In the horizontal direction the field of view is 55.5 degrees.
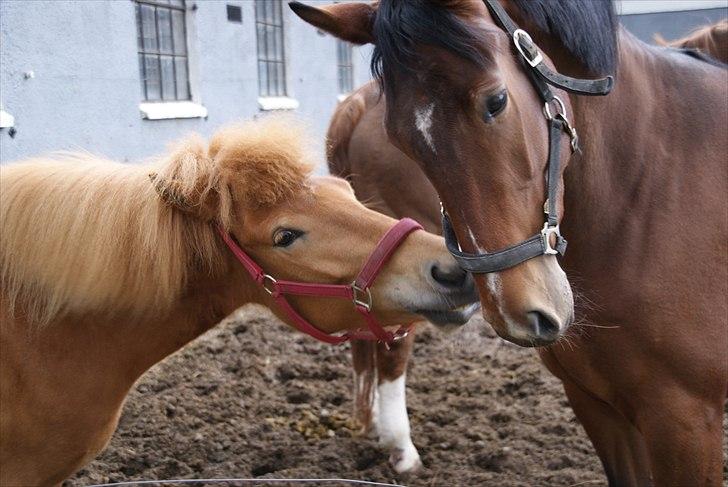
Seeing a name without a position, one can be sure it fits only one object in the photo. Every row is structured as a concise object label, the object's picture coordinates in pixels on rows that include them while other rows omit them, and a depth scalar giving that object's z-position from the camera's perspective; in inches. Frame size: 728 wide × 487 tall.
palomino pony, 79.8
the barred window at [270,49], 374.0
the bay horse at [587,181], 65.5
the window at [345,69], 473.1
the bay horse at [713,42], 102.7
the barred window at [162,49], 283.3
